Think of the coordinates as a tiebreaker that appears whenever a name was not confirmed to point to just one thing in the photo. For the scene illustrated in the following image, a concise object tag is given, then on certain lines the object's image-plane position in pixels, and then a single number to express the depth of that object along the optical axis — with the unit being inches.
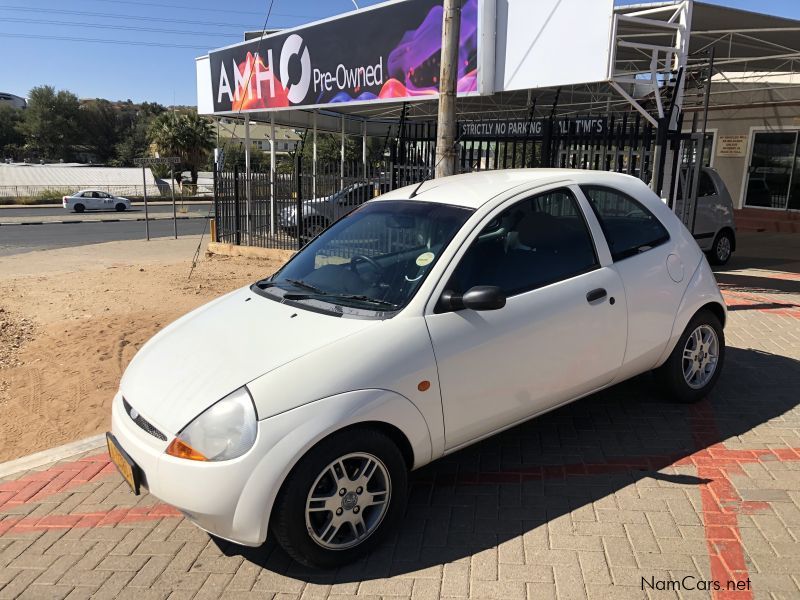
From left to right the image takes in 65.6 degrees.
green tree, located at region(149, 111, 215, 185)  1905.8
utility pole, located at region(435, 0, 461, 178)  253.3
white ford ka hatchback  106.5
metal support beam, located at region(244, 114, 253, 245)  554.9
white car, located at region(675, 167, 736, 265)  418.6
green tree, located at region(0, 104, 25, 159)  3129.2
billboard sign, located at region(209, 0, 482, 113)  377.7
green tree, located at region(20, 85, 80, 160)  2957.7
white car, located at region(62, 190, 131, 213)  1491.1
